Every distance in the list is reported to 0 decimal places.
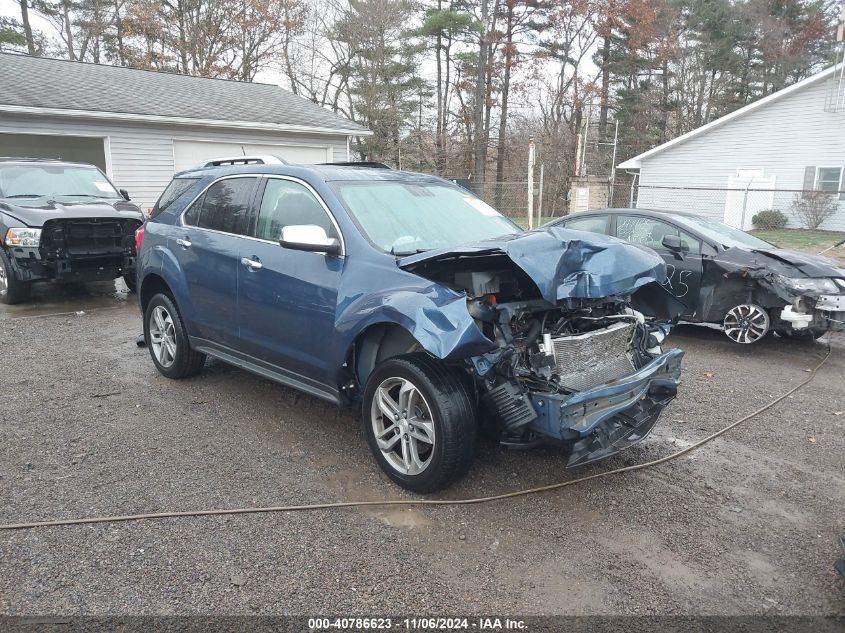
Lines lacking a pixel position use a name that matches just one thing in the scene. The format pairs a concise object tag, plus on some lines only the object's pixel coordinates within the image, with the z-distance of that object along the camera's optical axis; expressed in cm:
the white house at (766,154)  2108
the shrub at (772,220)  2148
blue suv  330
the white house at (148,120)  1461
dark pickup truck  859
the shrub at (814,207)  2031
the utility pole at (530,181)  1466
